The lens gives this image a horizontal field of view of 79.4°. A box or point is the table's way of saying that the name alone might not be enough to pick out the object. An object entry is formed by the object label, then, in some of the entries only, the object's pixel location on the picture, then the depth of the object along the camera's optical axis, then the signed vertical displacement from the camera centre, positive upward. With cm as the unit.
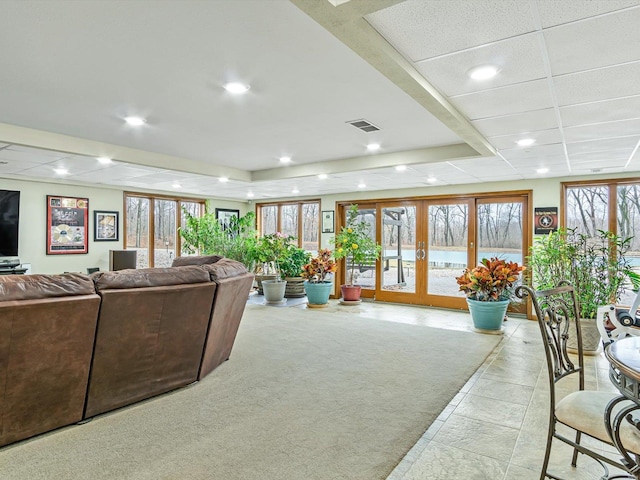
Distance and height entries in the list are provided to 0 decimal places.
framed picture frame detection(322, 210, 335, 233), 835 +46
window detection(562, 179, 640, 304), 556 +54
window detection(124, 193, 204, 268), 775 +28
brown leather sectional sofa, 222 -66
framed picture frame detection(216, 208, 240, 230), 924 +63
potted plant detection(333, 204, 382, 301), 728 -12
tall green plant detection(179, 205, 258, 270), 757 +2
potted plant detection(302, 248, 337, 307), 693 -67
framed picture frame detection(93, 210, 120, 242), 706 +26
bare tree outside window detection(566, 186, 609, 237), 573 +55
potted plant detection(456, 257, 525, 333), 513 -65
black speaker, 671 -33
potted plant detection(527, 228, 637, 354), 424 -33
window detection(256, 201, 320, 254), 892 +52
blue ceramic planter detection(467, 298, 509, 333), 512 -94
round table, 136 -54
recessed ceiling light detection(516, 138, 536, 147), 376 +102
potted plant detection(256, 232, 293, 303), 736 -27
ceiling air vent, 363 +114
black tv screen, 590 +27
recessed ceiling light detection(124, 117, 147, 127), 354 +112
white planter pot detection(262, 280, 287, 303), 735 -94
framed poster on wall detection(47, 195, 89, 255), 651 +25
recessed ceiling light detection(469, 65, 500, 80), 223 +102
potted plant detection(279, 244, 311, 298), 805 -66
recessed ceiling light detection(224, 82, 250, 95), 273 +112
